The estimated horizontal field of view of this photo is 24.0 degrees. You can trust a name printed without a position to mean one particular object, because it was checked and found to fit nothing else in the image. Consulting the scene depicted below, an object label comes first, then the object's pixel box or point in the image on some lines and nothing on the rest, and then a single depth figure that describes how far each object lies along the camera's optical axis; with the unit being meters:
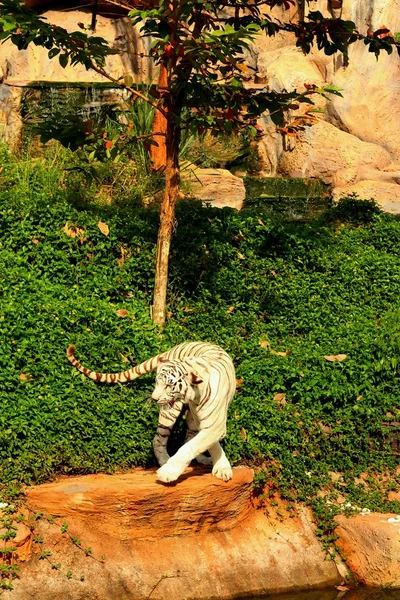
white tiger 6.78
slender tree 7.96
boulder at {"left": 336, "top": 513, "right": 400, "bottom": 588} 7.05
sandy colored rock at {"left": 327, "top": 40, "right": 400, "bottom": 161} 15.98
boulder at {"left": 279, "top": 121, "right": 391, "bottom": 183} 15.52
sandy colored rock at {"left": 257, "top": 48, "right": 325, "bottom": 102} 16.20
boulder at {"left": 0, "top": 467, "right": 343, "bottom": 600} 6.45
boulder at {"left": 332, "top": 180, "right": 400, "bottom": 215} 13.87
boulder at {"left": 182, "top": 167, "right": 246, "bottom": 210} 12.30
